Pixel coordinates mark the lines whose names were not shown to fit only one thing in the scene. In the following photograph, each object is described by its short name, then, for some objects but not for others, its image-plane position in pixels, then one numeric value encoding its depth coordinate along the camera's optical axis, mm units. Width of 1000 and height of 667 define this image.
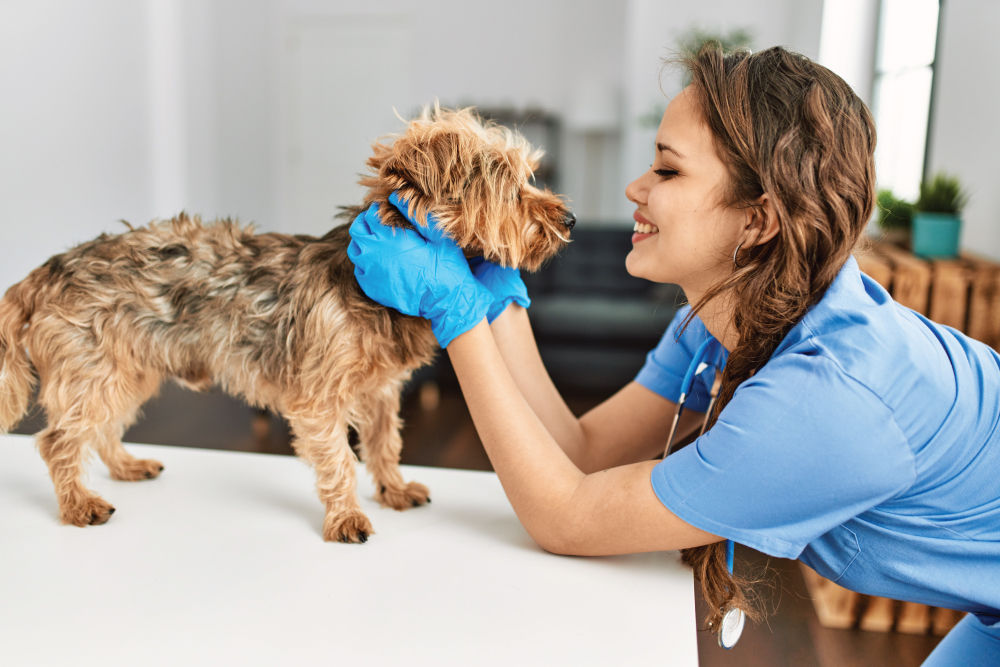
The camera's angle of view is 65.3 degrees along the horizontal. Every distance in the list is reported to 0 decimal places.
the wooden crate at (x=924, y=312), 2654
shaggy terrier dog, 1343
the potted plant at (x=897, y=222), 3852
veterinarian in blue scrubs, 945
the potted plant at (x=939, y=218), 3348
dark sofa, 5211
